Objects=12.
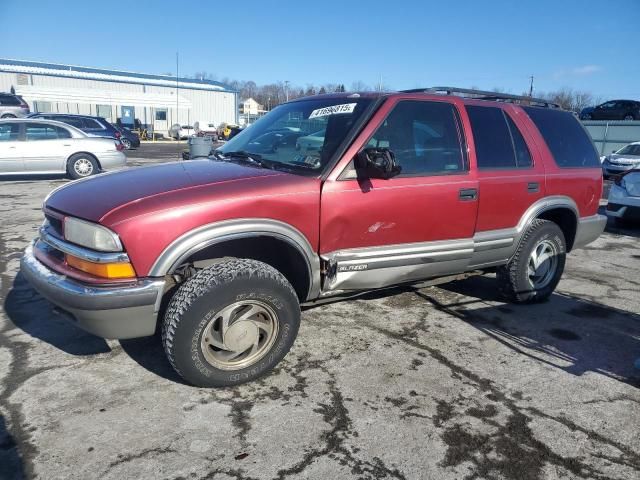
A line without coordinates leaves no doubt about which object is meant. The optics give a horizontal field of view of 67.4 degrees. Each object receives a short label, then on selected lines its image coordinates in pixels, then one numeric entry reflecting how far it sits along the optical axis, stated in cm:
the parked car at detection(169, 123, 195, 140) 4025
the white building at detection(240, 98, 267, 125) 9686
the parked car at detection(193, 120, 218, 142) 3714
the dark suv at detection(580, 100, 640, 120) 2903
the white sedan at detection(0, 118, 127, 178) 1085
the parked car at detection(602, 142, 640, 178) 1623
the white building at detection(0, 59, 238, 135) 3941
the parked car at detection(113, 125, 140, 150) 2388
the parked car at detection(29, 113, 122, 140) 1650
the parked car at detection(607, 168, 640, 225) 797
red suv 265
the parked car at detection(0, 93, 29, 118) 2206
